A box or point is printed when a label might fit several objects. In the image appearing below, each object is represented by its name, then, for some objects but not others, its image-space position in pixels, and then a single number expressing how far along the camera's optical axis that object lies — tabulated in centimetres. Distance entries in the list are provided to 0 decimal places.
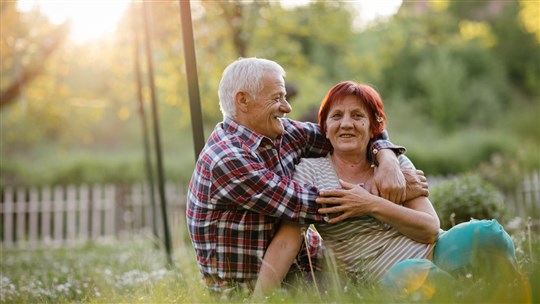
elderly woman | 295
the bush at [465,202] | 580
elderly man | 306
